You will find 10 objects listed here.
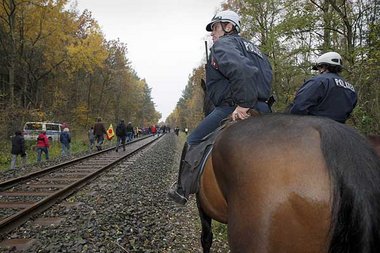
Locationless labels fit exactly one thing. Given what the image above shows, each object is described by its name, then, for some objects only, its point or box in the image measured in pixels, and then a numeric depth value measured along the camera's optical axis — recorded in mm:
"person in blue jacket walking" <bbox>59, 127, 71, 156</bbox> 20141
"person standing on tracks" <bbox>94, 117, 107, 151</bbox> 23547
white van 23605
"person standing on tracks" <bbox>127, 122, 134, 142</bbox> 35369
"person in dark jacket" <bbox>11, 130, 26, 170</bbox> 14427
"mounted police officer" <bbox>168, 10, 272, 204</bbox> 2865
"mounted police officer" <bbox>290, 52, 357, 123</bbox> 3844
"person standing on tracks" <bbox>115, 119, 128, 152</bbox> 24484
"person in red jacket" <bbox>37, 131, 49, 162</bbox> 16891
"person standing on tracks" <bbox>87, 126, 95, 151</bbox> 25488
